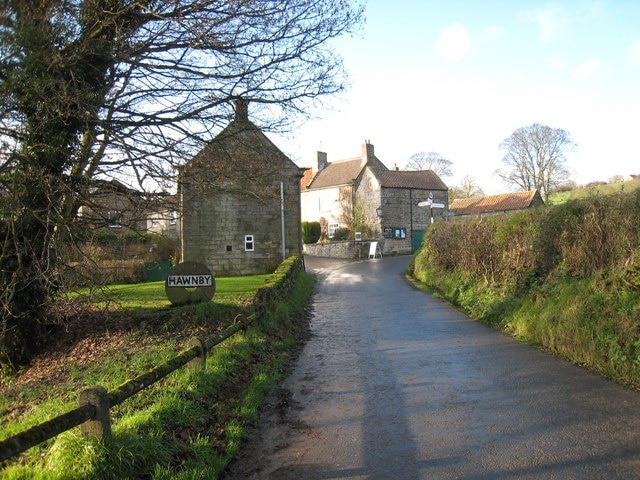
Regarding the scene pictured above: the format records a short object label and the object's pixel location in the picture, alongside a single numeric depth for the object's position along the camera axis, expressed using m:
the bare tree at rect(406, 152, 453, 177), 70.06
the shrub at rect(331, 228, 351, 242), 48.80
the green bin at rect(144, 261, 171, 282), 27.05
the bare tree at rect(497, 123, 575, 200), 53.47
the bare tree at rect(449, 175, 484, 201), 70.81
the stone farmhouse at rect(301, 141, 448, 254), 47.06
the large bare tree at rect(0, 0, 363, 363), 8.85
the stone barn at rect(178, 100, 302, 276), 28.72
